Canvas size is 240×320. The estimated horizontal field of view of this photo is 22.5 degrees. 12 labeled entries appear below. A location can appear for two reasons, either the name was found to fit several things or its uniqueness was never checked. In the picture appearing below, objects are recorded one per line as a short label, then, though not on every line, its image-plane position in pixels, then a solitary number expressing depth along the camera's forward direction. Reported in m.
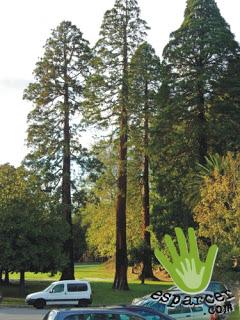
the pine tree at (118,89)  44.47
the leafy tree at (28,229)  39.38
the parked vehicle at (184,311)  22.09
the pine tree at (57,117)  46.25
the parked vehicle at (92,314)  13.24
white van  35.69
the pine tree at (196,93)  43.88
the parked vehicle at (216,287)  26.54
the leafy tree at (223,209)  31.48
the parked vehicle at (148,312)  15.04
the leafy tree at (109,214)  58.71
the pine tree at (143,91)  44.56
